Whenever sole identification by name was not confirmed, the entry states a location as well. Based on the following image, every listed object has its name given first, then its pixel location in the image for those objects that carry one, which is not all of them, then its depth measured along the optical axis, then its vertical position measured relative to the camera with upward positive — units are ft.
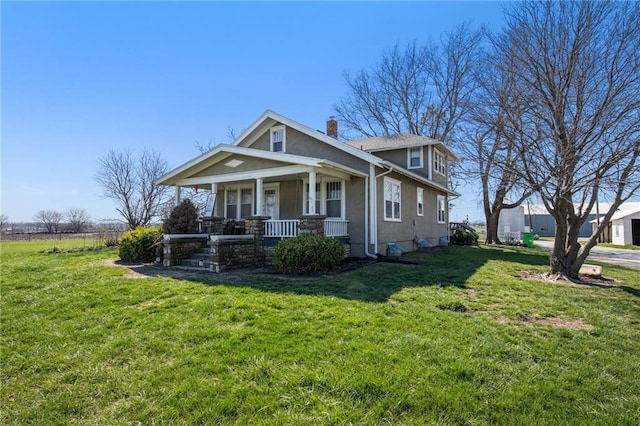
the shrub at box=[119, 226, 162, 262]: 36.83 -2.05
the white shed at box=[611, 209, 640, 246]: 84.74 -0.45
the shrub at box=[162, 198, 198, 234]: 36.55 +0.80
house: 36.42 +5.43
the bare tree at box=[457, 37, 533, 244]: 28.63 +8.56
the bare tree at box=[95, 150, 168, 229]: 76.55 +9.46
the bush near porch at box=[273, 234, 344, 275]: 28.17 -2.30
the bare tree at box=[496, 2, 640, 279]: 24.90 +10.25
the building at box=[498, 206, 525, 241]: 113.80 +2.56
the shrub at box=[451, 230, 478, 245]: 69.64 -2.40
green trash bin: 72.28 -3.00
